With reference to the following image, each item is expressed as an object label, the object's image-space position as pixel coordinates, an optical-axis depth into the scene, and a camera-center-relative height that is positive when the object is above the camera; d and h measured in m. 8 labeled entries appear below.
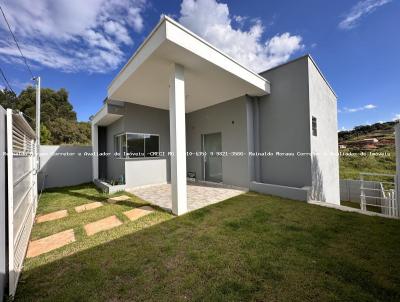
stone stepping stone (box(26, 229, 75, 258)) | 2.60 -1.48
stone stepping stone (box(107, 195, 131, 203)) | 5.16 -1.41
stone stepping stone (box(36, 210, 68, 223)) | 3.92 -1.48
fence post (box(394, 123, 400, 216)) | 3.33 -0.33
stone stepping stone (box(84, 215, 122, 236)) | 3.25 -1.46
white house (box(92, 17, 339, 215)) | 3.79 +1.17
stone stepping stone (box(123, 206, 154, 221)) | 3.85 -1.43
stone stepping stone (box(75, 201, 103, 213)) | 4.48 -1.45
